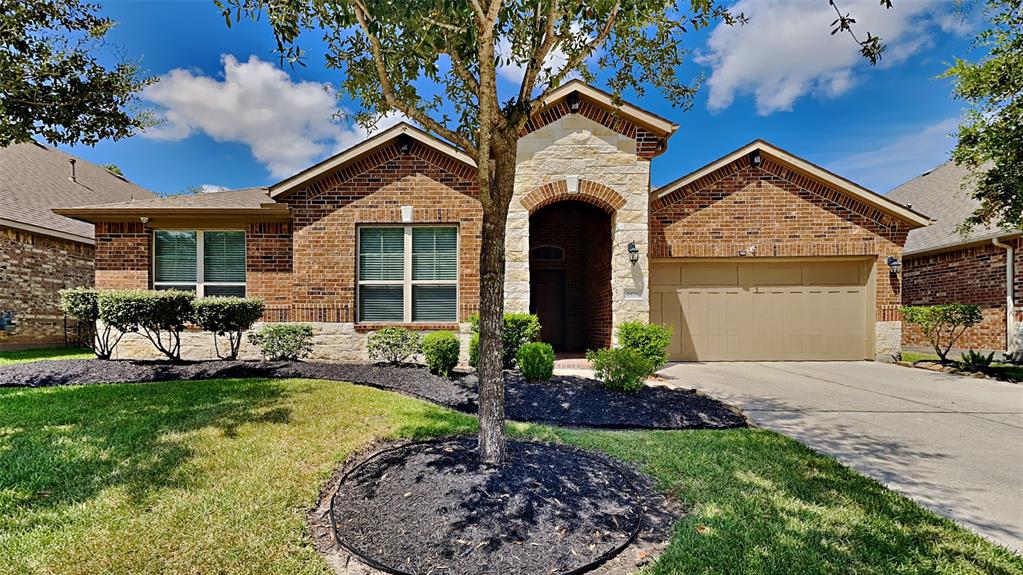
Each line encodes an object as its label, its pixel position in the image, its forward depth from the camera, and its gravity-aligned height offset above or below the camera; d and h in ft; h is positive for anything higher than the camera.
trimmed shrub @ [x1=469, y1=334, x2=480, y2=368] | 24.50 -3.29
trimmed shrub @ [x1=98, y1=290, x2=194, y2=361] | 22.70 -0.98
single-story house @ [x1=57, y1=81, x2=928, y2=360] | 28.30 +3.48
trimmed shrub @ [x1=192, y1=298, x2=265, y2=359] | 24.29 -1.33
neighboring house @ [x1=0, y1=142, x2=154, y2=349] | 35.19 +3.76
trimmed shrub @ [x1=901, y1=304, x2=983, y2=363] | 29.84 -1.81
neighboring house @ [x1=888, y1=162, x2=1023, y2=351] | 33.76 +1.89
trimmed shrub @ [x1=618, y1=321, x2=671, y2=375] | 24.23 -2.68
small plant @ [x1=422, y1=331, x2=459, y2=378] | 23.68 -3.39
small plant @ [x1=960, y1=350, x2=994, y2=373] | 28.09 -4.80
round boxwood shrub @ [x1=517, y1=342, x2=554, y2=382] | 21.83 -3.61
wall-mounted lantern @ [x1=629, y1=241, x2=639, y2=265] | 27.99 +2.47
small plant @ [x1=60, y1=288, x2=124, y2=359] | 23.82 -0.64
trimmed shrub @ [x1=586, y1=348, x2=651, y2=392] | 19.80 -3.59
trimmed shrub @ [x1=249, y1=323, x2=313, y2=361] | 26.81 -3.10
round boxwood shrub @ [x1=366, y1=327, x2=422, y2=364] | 26.48 -3.25
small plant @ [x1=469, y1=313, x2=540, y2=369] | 25.30 -2.46
